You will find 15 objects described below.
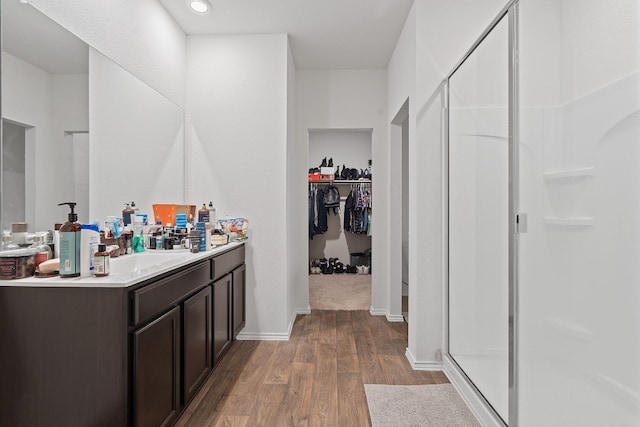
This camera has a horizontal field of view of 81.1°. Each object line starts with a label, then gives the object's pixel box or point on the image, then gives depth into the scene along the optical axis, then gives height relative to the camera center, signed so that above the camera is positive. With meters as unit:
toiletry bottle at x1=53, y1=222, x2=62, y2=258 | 1.67 -0.15
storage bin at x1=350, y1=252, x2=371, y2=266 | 6.32 -0.80
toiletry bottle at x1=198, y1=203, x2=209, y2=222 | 3.03 -0.03
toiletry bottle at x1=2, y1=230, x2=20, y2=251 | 1.53 -0.13
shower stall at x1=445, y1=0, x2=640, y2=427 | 1.07 -0.01
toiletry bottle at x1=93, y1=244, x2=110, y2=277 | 1.50 -0.21
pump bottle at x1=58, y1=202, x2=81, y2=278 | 1.47 -0.16
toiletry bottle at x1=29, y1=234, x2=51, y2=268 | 1.53 -0.16
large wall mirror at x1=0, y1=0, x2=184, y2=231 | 1.58 +0.44
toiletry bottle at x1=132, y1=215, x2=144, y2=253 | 2.33 -0.14
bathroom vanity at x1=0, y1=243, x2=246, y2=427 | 1.38 -0.52
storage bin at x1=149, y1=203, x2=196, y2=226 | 2.81 +0.00
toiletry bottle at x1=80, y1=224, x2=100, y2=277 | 1.50 -0.15
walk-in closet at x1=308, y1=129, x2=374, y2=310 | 5.98 +0.00
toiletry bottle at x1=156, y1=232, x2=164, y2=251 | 2.51 -0.21
